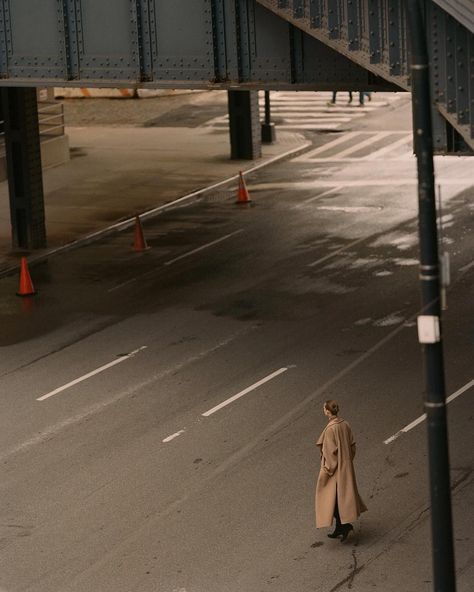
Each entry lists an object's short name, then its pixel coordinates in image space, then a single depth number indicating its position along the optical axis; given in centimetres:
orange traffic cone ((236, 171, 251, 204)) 3756
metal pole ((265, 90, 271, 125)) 4678
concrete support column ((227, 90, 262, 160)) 4341
